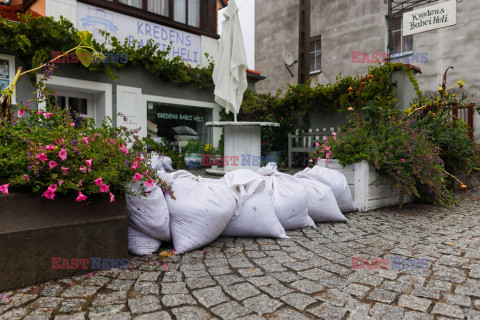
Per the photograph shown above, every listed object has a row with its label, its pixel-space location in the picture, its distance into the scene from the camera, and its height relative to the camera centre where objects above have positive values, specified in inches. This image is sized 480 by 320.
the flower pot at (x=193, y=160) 275.9 -11.5
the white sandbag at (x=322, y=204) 120.5 -21.5
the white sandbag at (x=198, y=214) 88.9 -18.8
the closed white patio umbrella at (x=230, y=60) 237.3 +64.8
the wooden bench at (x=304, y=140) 291.2 +6.6
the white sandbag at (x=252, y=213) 99.5 -20.5
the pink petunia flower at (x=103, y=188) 68.2 -8.8
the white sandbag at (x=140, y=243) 86.0 -26.0
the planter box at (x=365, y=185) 142.9 -17.5
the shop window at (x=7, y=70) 214.8 +50.8
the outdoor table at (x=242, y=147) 233.6 -0.2
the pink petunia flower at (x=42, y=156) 63.7 -2.0
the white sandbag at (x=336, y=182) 132.3 -14.4
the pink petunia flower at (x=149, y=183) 77.3 -8.7
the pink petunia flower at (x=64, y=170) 66.5 -4.9
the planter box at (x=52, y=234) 64.0 -18.9
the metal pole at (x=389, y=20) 328.2 +129.1
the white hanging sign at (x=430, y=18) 247.3 +103.0
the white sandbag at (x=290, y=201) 108.2 -18.4
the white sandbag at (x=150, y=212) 82.7 -17.2
